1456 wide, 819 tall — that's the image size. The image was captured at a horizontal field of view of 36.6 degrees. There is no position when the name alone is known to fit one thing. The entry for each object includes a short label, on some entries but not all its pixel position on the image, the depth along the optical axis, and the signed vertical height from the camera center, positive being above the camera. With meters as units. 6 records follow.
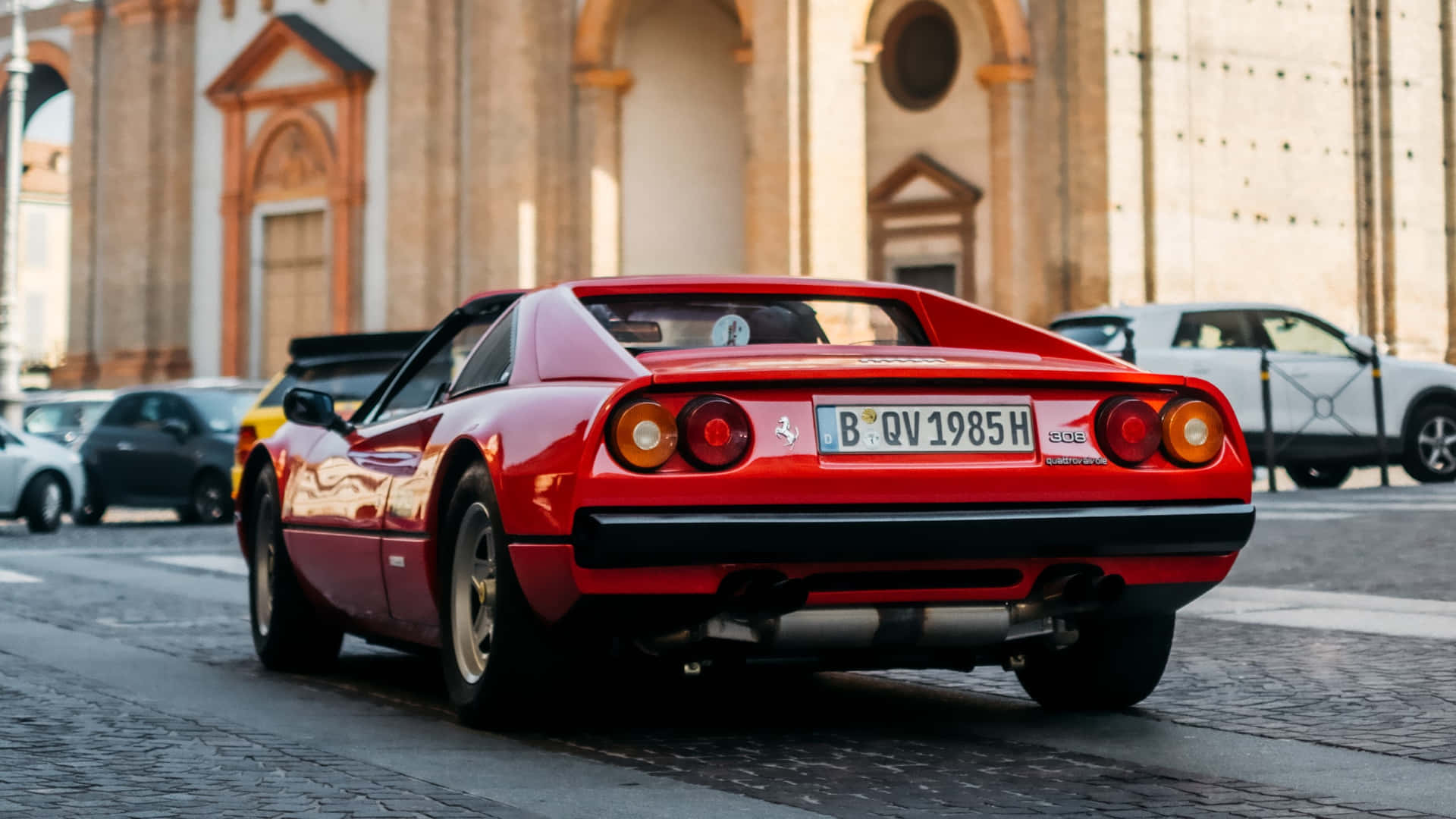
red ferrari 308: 5.26 -0.06
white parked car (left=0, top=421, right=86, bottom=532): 20.61 +0.08
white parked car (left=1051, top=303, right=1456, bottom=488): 19.81 +0.95
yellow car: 15.53 +0.89
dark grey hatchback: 22.28 +0.36
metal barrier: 19.44 +0.62
